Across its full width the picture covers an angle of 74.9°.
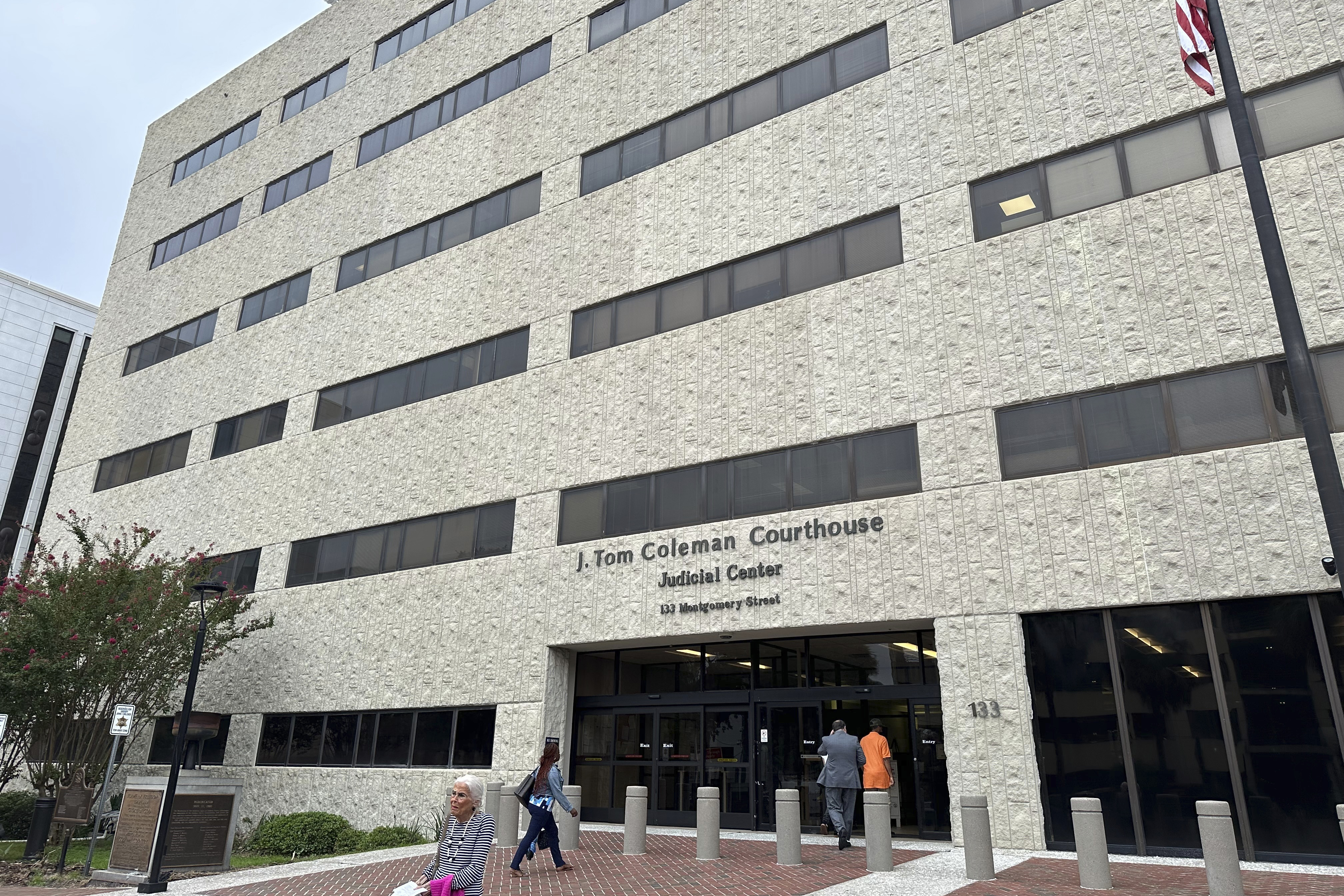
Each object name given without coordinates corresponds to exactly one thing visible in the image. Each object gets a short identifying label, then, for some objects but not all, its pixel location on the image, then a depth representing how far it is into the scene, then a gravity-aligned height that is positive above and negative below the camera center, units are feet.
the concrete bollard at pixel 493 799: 49.44 -3.53
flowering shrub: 68.08 +6.49
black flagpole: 25.53 +12.85
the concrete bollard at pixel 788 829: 39.65 -3.90
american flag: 32.17 +24.88
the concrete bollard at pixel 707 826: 41.57 -4.00
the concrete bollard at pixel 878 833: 37.86 -3.83
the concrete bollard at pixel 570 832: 46.98 -4.94
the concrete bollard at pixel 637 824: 44.24 -4.19
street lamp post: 40.01 -2.50
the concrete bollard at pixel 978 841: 34.83 -3.78
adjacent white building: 185.88 +70.78
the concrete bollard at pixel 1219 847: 28.55 -3.22
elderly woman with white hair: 19.49 -2.35
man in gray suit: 44.04 -1.64
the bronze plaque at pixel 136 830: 44.86 -4.95
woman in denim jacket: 39.34 -2.72
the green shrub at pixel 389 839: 58.54 -6.76
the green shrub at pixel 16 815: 72.79 -6.91
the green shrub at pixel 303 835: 57.62 -6.55
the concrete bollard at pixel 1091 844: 31.99 -3.53
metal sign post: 51.80 +0.54
